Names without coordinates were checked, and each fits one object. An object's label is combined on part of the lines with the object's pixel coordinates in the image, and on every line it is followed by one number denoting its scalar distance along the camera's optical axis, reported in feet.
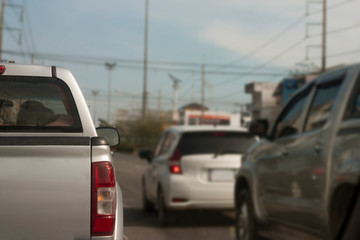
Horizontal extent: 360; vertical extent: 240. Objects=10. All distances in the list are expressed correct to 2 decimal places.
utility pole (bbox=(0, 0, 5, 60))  130.80
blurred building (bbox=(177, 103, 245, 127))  234.79
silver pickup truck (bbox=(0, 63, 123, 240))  10.28
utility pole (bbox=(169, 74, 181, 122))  277.97
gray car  13.96
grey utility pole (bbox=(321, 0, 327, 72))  108.57
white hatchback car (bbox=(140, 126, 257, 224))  29.25
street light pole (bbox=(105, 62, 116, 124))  156.66
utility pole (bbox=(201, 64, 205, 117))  223.51
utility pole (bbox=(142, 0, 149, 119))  167.84
